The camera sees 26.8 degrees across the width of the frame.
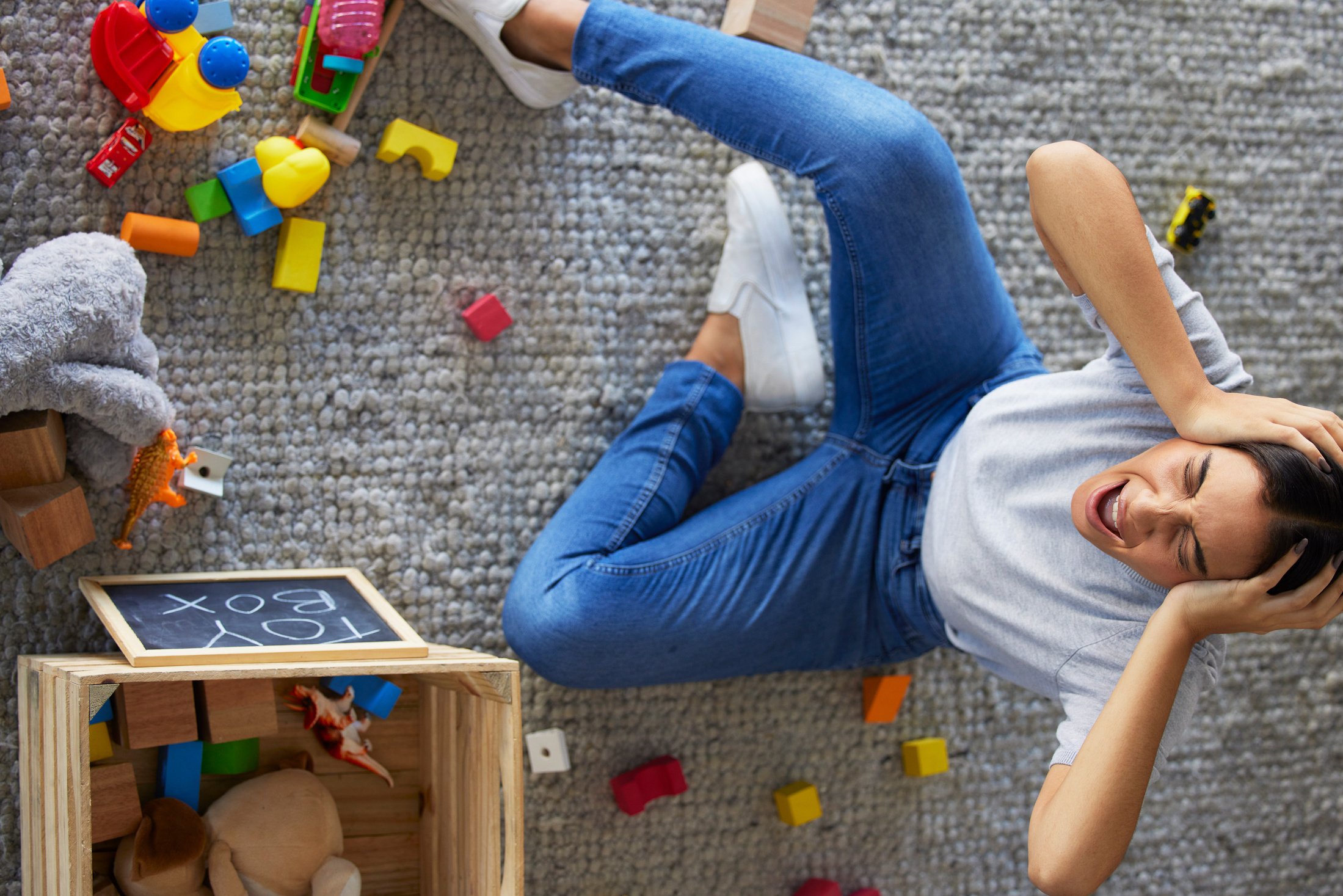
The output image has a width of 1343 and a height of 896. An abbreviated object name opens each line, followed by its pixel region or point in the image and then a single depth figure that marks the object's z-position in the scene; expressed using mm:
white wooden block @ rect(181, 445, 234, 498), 2733
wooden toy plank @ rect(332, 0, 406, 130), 2764
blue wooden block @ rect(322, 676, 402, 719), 2733
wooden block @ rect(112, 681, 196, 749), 2604
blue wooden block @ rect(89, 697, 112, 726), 2646
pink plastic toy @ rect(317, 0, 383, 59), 2691
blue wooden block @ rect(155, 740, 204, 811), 2651
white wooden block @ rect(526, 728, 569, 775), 2842
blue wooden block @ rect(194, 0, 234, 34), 2698
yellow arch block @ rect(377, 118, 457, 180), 2764
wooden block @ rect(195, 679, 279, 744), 2626
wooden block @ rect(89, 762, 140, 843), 2590
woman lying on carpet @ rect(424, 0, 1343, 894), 2498
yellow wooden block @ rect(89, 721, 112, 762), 2636
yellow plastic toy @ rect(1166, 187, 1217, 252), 2971
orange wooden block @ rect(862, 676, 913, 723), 2924
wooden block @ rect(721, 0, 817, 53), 2841
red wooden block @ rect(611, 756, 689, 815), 2851
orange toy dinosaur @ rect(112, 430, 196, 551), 2670
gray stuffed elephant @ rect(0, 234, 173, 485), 2557
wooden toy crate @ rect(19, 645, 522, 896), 2459
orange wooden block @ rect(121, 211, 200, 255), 2698
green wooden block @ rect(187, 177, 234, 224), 2724
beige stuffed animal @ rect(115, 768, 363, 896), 2586
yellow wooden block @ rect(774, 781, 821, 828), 2894
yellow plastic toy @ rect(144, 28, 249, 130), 2647
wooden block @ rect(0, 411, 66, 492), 2589
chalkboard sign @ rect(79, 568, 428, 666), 2525
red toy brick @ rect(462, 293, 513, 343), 2804
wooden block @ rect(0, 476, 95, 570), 2613
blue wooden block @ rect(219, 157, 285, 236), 2723
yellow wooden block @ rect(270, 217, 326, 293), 2752
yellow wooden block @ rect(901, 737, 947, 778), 2938
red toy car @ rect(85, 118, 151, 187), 2686
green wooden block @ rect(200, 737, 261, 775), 2681
